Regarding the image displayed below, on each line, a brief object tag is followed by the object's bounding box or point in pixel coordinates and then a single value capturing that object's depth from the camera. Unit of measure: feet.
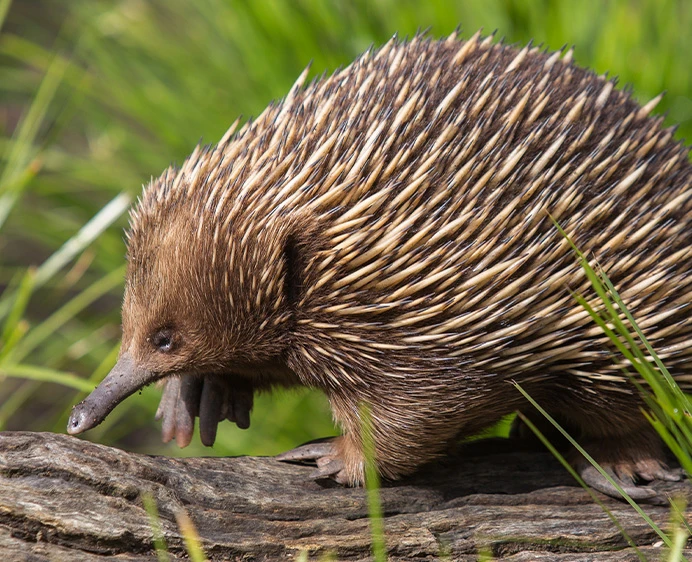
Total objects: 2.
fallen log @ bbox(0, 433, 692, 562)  13.57
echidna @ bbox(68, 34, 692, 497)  15.61
